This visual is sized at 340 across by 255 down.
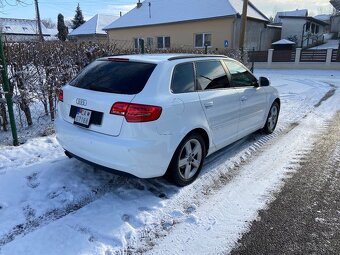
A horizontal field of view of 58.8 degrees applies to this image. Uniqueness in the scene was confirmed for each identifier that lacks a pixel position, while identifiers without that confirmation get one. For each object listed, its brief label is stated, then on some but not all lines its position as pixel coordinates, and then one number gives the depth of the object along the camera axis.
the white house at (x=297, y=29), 32.81
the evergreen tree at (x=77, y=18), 58.19
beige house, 24.56
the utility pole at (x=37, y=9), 30.86
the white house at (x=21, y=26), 57.69
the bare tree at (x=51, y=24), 89.15
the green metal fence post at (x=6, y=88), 4.78
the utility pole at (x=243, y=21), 18.40
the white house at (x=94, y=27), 40.50
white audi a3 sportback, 3.21
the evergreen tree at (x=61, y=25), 44.58
